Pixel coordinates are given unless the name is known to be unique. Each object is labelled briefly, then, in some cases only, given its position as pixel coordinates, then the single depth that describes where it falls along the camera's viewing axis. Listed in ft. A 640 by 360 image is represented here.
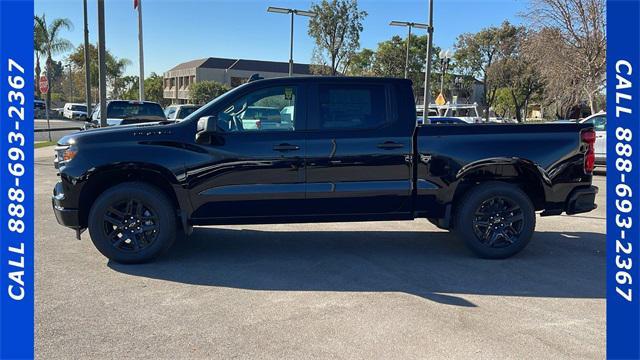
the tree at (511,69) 139.64
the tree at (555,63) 75.92
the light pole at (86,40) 64.49
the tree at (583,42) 71.41
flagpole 85.81
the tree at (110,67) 183.01
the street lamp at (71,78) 214.12
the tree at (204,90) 197.06
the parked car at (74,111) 156.90
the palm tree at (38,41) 144.23
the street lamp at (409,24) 69.82
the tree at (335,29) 107.65
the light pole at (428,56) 62.69
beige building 243.40
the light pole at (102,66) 42.53
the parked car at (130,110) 51.06
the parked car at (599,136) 43.37
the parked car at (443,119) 66.83
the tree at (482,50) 148.56
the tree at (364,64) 143.23
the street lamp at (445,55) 81.00
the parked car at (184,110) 53.42
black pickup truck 17.46
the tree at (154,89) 239.30
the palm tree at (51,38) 143.95
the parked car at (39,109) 180.53
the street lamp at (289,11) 73.64
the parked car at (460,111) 107.34
